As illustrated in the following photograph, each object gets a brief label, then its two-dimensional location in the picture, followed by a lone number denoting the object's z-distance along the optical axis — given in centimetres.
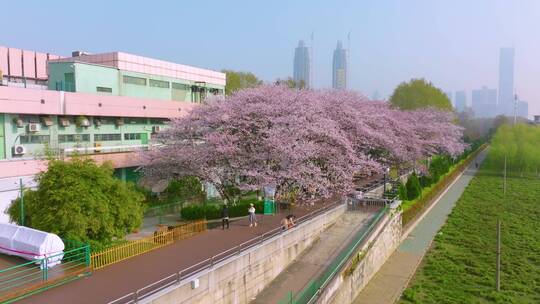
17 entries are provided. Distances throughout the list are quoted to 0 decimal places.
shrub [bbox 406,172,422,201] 3672
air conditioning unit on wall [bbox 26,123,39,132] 2614
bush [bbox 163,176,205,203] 3231
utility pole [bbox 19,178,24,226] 1748
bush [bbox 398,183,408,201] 3387
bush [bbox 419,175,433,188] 4437
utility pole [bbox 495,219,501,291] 2132
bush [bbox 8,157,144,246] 1620
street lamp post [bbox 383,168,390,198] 3393
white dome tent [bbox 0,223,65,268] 1470
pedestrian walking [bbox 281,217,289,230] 2109
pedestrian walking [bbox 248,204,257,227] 2243
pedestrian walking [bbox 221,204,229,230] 2183
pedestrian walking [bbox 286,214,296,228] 2142
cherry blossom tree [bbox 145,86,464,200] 2514
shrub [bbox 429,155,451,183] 4819
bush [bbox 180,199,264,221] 2727
